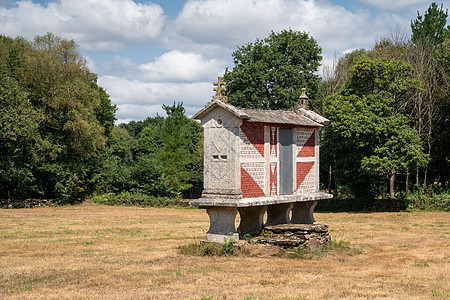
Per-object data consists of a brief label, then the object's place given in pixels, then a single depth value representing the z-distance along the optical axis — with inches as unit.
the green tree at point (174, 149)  2064.5
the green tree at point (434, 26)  2128.1
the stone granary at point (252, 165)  709.3
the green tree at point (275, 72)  1969.7
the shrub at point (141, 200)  1887.3
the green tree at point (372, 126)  1459.2
